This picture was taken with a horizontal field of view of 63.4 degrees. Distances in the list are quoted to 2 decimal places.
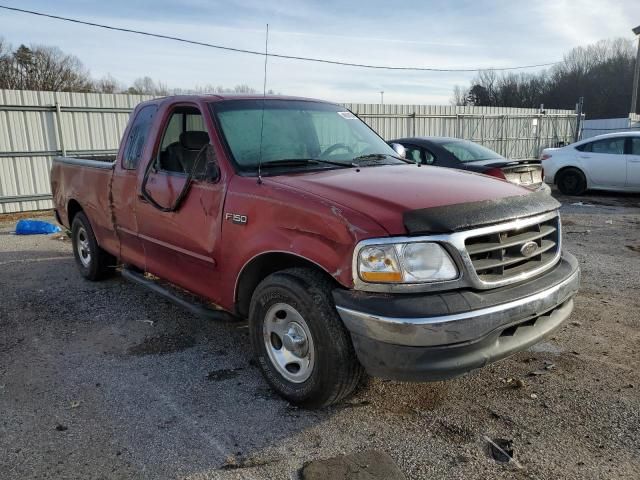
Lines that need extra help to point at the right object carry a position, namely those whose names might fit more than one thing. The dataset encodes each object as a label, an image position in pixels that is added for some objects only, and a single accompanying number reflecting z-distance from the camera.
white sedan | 11.98
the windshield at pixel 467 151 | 9.06
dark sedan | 8.39
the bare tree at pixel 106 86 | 41.54
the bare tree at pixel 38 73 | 38.47
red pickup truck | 2.65
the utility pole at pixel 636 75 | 29.97
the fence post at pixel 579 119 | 21.09
